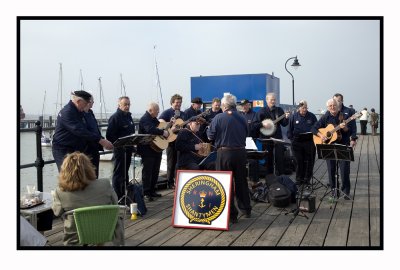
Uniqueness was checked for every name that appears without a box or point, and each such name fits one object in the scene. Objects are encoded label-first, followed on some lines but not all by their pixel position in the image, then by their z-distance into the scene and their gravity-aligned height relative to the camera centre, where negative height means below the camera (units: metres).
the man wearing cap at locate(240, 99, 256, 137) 9.38 +0.47
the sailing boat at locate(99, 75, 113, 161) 23.55 -1.29
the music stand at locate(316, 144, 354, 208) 6.84 -0.30
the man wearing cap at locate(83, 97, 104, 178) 6.41 -0.12
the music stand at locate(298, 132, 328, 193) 8.43 -0.07
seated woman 4.16 -0.56
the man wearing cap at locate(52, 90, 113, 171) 6.00 +0.04
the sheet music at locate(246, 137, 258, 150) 7.30 -0.19
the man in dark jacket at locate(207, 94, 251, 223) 6.05 -0.09
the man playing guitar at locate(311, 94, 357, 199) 7.54 +0.06
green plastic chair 3.90 -0.81
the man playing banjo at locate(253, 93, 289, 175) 9.00 +0.20
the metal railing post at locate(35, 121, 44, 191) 6.18 -0.33
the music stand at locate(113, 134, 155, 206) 6.17 -0.10
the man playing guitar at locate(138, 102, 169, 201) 7.43 -0.24
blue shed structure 11.56 +1.28
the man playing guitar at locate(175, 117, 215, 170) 7.36 -0.26
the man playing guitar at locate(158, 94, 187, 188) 8.53 +0.33
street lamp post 14.08 +2.24
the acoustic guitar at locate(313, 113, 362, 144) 7.50 +0.03
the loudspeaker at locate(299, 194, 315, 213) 6.68 -1.07
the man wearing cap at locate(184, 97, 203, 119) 8.92 +0.52
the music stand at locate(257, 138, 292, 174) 8.22 -0.15
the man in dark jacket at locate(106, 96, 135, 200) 7.05 +0.00
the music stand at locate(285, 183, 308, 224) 6.38 -1.18
